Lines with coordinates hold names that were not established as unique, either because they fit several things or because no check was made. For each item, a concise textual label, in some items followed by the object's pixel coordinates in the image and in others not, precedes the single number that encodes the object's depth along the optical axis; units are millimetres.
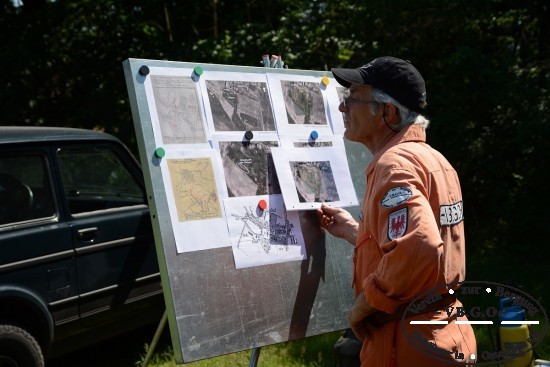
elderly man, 2361
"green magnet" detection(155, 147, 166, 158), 3166
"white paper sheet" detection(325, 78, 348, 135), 3863
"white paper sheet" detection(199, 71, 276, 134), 3426
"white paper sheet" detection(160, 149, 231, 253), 3168
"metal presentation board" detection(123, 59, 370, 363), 3098
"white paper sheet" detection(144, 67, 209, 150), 3225
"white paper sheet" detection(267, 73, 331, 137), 3656
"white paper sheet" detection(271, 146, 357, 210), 3514
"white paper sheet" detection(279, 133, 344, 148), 3613
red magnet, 3420
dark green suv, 4562
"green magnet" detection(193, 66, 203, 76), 3424
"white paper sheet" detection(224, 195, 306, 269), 3330
